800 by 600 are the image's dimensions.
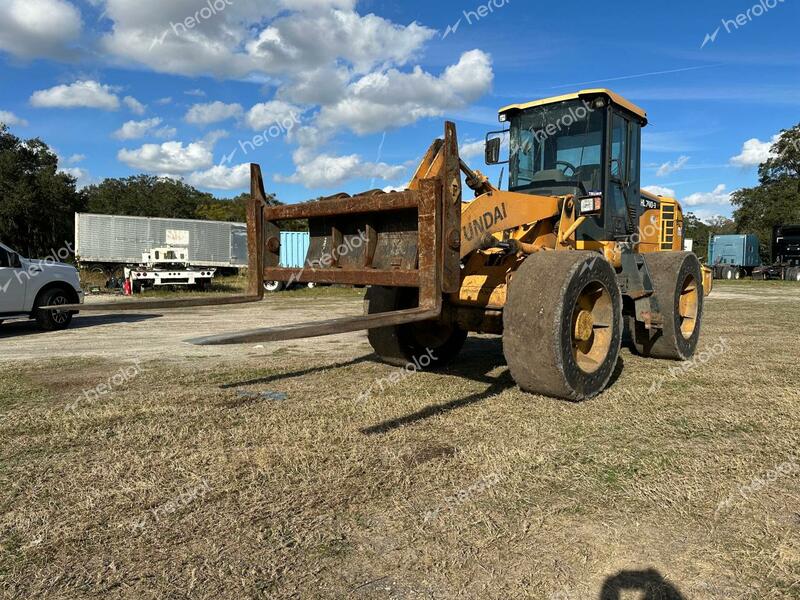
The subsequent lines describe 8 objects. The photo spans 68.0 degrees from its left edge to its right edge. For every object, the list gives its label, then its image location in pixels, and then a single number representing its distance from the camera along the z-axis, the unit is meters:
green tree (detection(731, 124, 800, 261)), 52.00
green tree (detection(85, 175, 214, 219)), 54.62
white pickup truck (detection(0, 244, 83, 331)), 10.97
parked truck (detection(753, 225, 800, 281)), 36.72
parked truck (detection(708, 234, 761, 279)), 40.62
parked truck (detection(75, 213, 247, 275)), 26.59
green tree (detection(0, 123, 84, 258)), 37.56
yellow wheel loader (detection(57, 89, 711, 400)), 4.41
